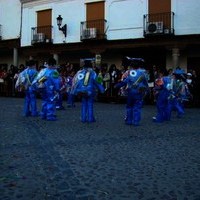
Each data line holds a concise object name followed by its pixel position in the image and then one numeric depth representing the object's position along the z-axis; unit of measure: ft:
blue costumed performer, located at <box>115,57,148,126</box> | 24.49
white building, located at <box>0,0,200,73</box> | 49.50
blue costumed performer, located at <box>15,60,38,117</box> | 28.16
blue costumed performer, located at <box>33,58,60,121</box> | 26.47
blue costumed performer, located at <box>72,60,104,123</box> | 25.63
